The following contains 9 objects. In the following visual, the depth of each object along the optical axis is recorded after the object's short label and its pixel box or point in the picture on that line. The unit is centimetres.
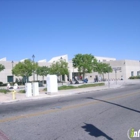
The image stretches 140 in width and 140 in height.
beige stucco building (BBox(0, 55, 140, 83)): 5026
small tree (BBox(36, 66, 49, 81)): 4319
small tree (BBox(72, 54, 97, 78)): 4848
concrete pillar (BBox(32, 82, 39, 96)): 1842
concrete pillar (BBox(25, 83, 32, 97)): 1792
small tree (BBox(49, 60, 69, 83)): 3494
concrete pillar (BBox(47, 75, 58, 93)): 1944
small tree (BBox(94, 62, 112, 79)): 5184
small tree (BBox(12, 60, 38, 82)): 3509
